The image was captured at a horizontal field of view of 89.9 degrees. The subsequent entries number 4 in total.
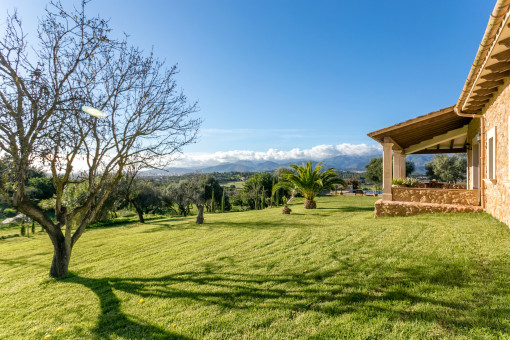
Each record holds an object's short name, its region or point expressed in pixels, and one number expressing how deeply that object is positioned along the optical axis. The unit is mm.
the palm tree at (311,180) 14812
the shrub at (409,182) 10719
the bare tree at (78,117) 4934
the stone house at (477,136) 4580
